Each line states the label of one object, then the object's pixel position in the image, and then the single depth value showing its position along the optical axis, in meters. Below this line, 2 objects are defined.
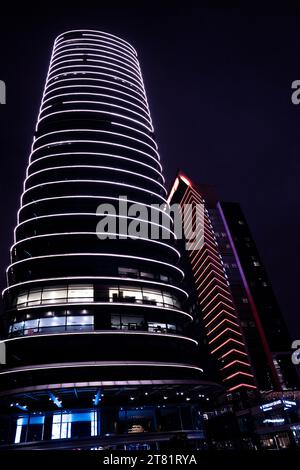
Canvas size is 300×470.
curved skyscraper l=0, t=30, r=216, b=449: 26.98
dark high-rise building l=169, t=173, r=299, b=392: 79.29
